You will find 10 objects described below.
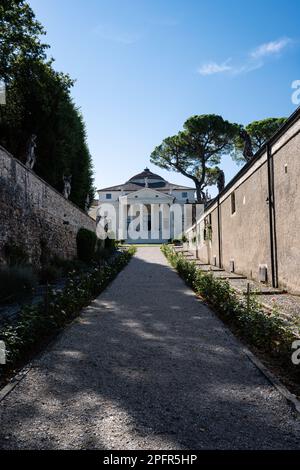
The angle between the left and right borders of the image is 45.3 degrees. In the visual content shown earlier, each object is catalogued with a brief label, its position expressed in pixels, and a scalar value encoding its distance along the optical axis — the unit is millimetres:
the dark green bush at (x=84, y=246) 20078
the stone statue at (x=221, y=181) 20466
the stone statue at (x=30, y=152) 16812
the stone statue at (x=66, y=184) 22244
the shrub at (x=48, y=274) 11977
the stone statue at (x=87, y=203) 30025
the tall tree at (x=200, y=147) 41375
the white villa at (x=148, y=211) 54097
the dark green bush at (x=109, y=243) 31350
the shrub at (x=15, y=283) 8211
